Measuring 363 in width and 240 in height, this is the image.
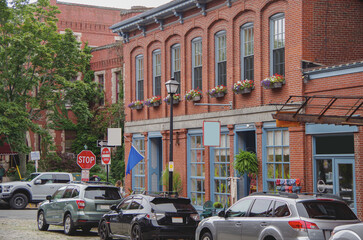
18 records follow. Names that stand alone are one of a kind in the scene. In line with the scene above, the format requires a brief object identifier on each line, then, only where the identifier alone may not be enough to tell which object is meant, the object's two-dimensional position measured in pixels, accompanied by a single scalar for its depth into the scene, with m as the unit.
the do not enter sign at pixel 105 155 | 25.84
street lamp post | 20.94
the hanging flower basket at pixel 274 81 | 21.02
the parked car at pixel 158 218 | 16.58
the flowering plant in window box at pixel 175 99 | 27.12
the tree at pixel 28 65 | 38.94
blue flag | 25.39
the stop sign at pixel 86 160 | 26.16
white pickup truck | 33.47
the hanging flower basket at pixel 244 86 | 22.58
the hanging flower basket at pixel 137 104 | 30.06
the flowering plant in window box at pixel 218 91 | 24.03
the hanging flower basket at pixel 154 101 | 28.61
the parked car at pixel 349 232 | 10.54
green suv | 20.22
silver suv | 12.30
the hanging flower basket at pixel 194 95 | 25.66
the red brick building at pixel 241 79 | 19.64
